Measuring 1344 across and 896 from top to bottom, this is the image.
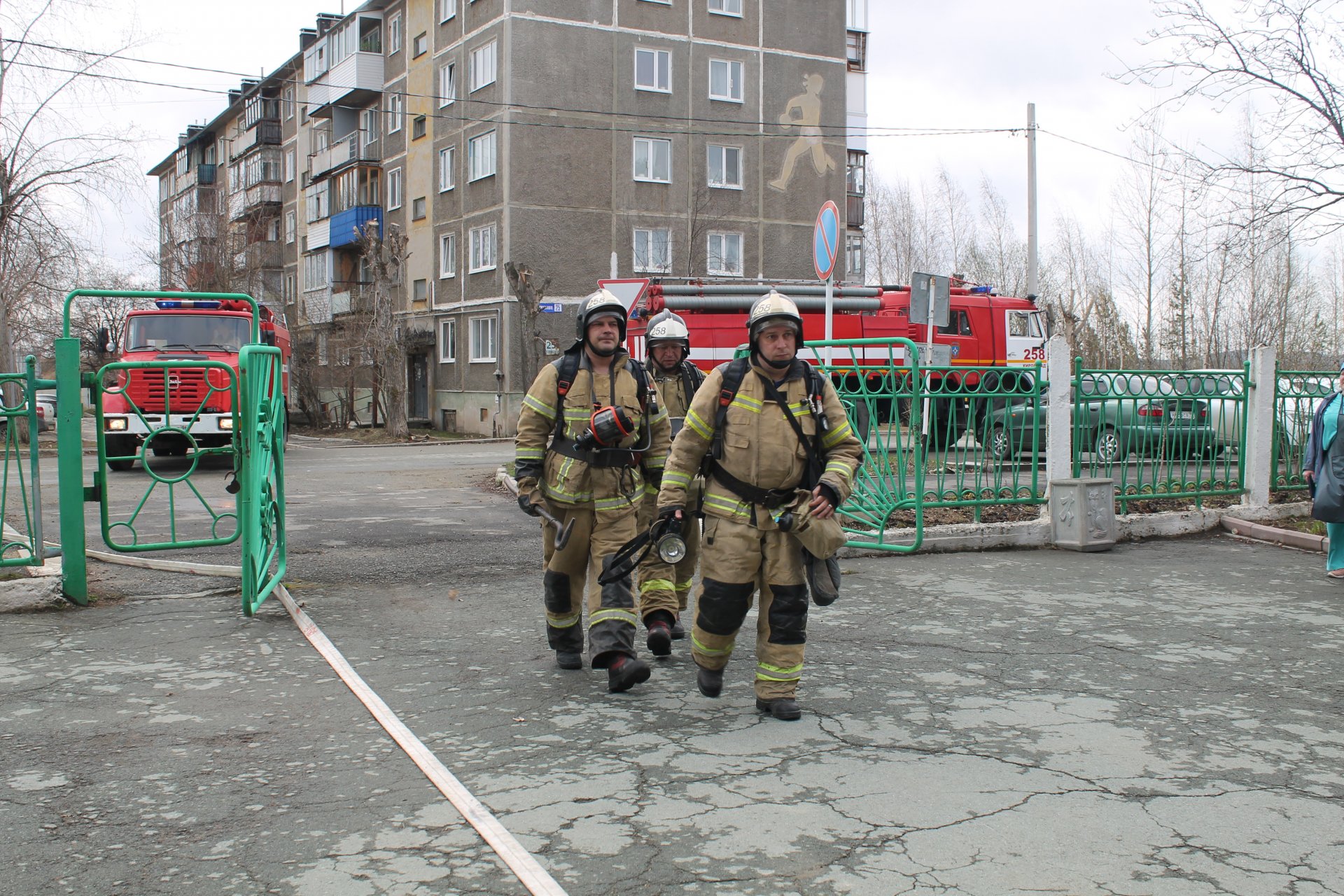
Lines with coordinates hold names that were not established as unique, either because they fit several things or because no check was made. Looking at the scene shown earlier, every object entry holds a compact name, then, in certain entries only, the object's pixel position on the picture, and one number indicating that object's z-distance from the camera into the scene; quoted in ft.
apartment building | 107.04
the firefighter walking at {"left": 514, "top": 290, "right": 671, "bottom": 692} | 17.72
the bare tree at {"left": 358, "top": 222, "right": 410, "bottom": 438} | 99.71
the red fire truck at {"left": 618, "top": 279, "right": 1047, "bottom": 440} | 73.87
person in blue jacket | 27.32
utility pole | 87.92
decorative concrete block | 31.50
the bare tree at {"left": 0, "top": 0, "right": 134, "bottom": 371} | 76.84
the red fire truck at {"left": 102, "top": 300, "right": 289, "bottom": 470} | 51.17
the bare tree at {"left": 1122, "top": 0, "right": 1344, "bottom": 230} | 39.91
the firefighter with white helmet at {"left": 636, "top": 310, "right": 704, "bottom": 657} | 18.89
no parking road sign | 34.40
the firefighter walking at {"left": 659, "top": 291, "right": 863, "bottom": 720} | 15.84
